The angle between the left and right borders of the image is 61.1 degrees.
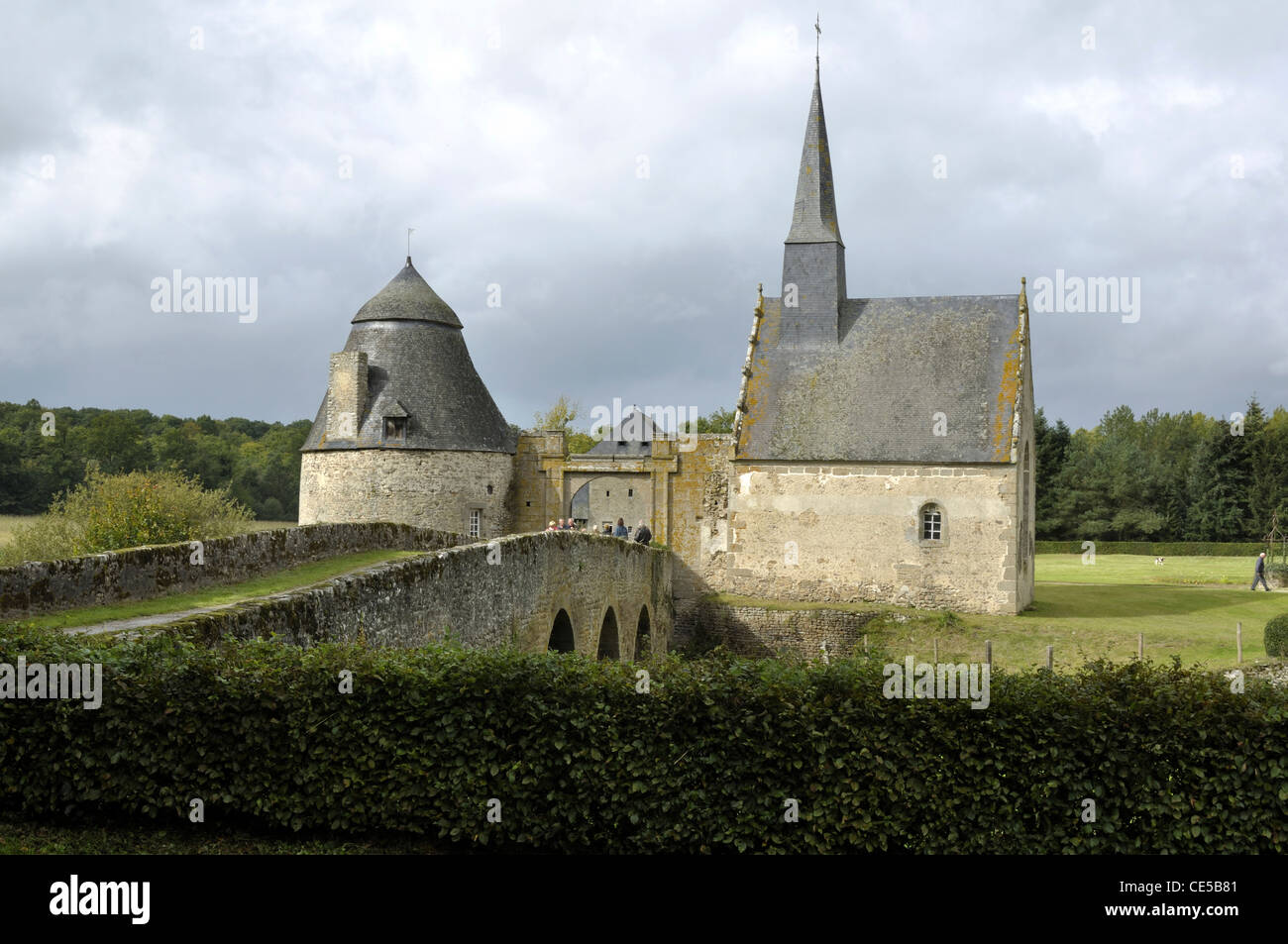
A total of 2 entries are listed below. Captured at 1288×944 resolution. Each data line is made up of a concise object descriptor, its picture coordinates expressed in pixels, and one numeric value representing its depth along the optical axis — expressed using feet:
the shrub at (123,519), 102.17
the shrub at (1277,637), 75.56
